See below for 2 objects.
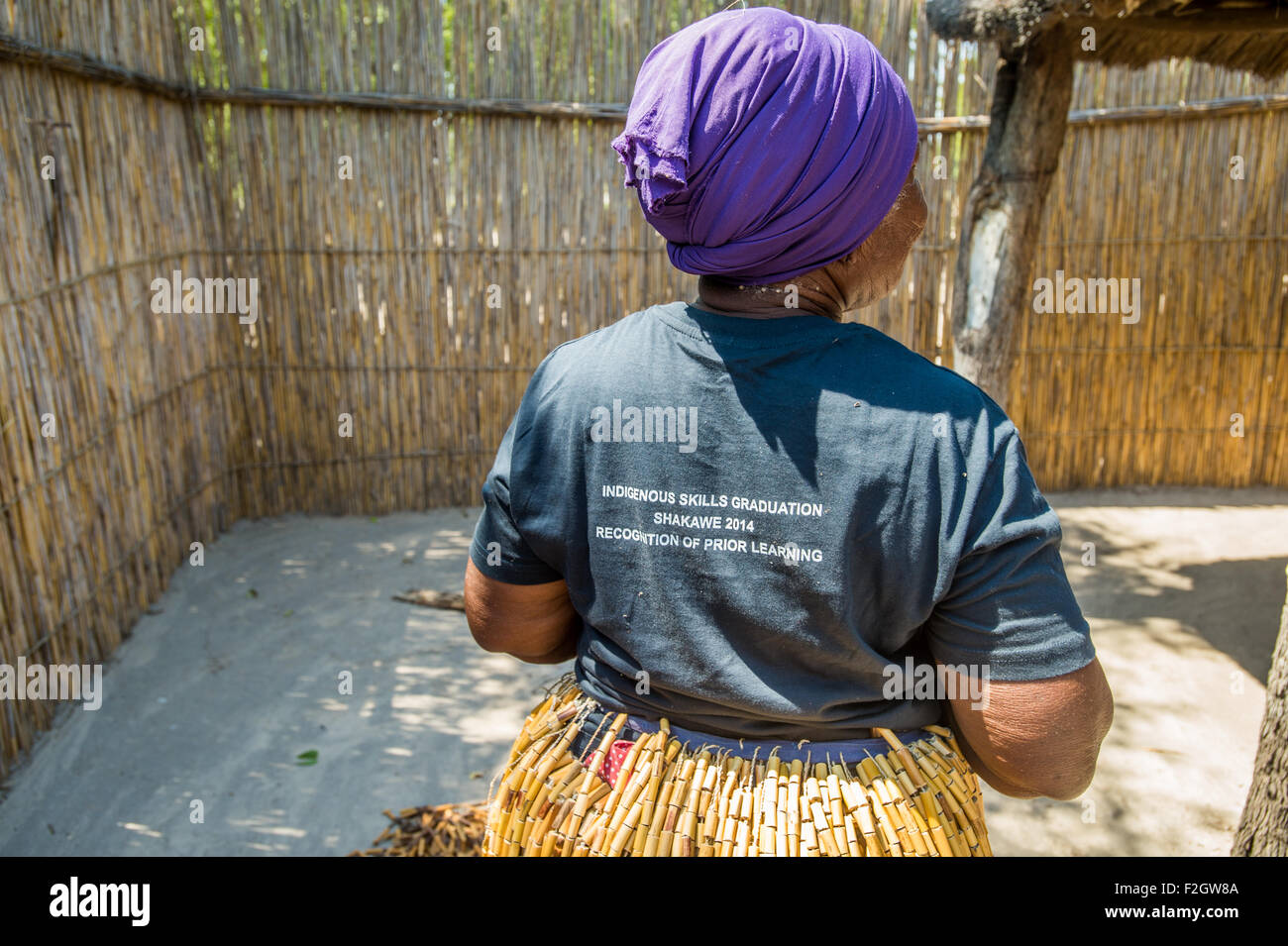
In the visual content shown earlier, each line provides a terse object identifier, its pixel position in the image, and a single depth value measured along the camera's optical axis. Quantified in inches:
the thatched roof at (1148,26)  146.8
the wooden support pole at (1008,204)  167.0
